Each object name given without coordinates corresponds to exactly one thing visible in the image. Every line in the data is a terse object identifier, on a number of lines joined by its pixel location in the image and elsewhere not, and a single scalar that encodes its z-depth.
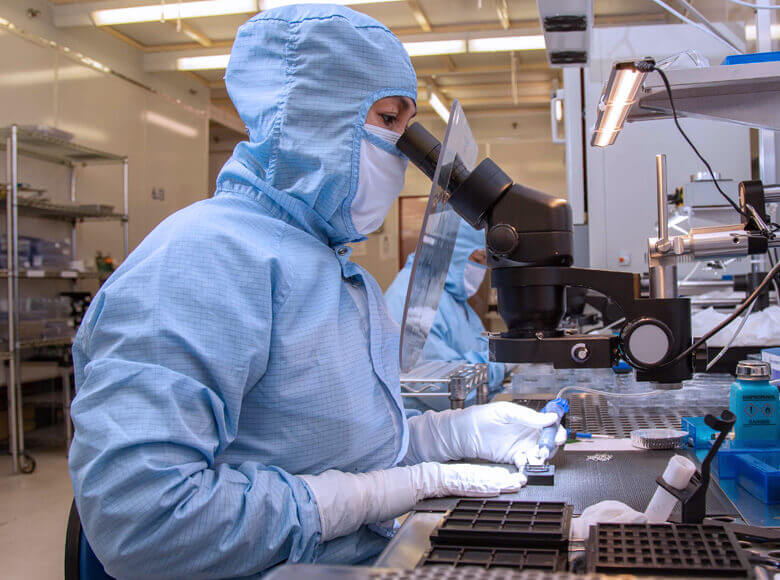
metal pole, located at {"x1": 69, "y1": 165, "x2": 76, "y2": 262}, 5.76
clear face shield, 0.91
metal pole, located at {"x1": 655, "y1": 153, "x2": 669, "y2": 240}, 0.92
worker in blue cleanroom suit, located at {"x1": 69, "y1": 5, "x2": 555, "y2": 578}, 0.85
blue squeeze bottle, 1.13
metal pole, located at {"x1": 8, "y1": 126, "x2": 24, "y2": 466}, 4.44
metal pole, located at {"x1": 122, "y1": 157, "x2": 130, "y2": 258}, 5.67
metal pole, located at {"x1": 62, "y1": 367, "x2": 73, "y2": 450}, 4.80
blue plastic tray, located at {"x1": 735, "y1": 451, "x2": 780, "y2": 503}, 0.94
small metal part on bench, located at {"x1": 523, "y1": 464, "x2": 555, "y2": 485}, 1.10
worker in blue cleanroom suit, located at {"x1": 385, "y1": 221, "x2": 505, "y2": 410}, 2.84
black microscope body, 0.89
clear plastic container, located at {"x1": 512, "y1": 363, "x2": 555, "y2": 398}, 2.04
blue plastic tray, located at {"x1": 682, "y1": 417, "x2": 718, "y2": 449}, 1.26
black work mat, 0.99
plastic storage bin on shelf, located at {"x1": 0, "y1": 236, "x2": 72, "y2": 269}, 4.94
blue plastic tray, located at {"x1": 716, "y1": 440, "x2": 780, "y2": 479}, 1.06
